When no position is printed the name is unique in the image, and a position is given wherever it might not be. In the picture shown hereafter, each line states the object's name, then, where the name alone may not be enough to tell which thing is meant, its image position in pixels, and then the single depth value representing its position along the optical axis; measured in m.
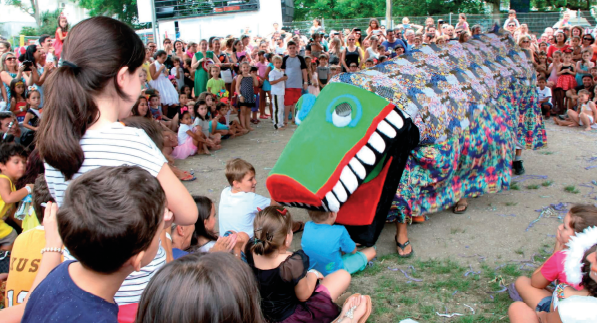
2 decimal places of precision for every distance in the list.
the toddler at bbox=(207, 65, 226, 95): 8.42
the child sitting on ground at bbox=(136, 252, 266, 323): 1.04
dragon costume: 2.90
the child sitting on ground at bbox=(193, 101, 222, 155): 6.97
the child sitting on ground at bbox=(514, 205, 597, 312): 2.41
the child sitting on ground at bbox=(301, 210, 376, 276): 3.12
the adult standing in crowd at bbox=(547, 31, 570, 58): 10.16
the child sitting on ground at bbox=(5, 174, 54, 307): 2.18
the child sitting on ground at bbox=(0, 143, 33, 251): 3.41
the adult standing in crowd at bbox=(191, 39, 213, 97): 8.93
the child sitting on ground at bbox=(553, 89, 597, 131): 7.68
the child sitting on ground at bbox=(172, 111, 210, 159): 6.72
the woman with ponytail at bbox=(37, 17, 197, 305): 1.46
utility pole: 18.95
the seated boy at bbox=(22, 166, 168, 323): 1.18
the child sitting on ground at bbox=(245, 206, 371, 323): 2.45
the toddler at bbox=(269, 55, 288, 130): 8.47
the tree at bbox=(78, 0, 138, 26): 40.94
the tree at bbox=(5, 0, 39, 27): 48.72
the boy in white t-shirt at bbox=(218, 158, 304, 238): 3.51
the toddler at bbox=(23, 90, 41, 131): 5.94
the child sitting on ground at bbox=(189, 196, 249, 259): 3.01
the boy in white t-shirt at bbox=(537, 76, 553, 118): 8.70
